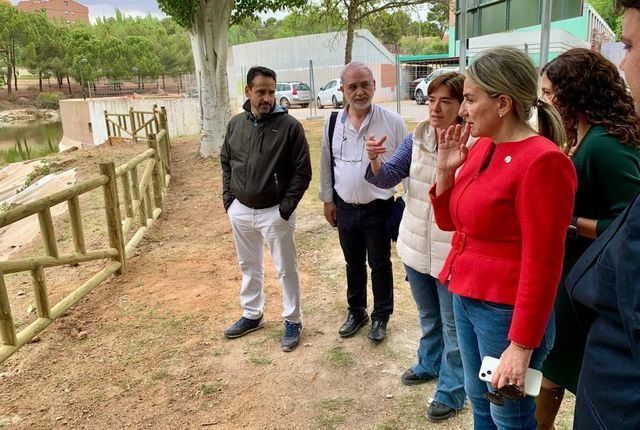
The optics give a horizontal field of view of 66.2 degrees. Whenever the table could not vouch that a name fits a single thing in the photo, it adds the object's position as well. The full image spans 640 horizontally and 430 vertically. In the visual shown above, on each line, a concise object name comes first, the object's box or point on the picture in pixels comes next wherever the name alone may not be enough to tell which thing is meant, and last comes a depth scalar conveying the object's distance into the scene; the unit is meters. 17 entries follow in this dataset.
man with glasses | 3.16
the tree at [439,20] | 51.33
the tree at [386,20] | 16.03
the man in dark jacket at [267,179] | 3.32
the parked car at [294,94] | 22.66
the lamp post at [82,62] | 41.94
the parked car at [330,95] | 20.45
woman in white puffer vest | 2.40
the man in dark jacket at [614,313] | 0.88
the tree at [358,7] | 14.15
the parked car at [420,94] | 17.47
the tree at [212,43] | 10.27
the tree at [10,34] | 43.44
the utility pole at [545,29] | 4.98
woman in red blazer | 1.44
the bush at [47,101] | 44.81
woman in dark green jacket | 1.78
